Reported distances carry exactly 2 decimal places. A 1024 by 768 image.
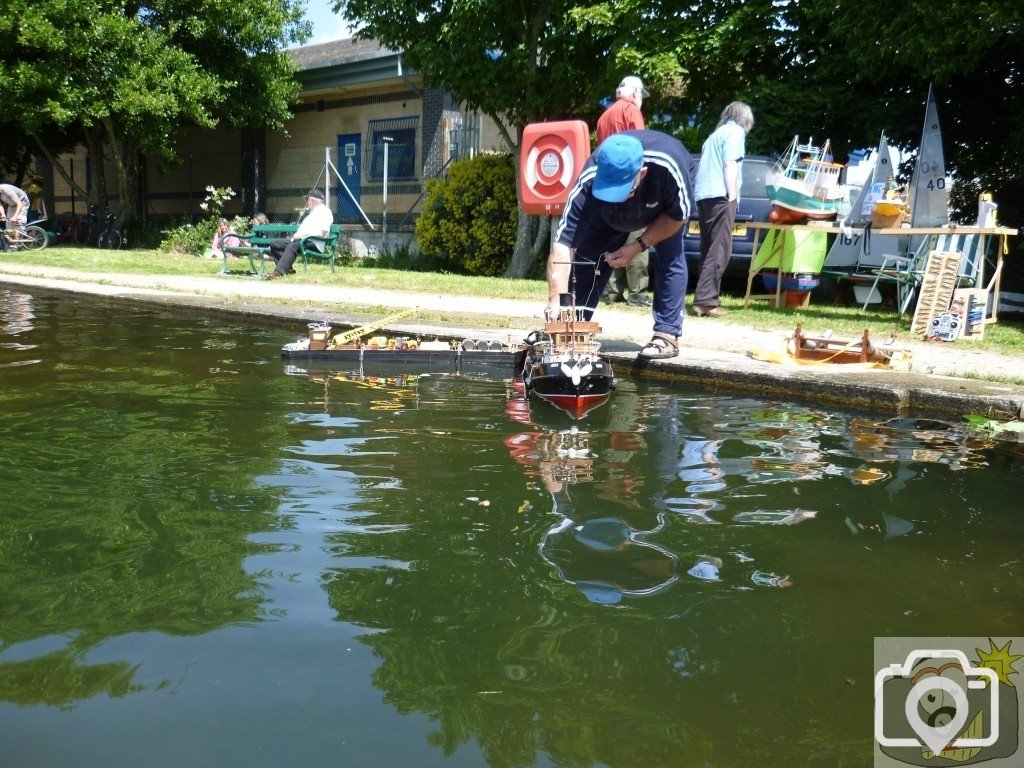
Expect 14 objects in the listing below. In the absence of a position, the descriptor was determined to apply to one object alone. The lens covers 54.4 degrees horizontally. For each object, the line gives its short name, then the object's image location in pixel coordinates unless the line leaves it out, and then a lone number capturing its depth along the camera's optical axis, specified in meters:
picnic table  15.04
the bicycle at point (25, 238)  21.06
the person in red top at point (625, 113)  8.07
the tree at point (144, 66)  19.36
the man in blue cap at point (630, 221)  6.17
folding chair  9.57
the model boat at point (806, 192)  9.65
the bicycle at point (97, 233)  23.66
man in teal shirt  9.12
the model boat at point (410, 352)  7.21
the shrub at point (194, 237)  21.72
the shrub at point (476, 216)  17.31
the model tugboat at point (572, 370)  5.64
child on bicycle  20.86
